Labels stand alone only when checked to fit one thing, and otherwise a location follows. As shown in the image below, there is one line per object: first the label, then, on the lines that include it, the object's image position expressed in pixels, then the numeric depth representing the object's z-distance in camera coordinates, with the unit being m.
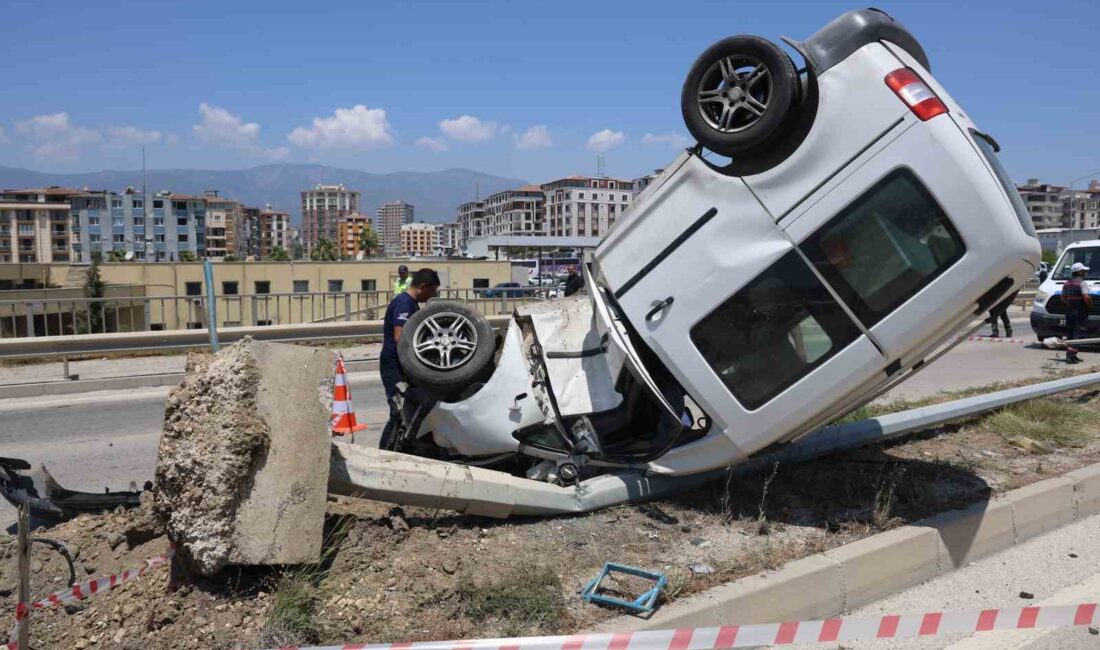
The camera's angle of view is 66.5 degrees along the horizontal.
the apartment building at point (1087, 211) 183.00
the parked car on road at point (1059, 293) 16.16
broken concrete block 3.46
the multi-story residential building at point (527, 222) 188.62
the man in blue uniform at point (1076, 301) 14.88
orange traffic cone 8.42
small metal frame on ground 3.59
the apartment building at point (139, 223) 182.75
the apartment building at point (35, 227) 159.38
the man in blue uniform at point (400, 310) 6.79
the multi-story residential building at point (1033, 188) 192.00
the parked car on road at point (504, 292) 19.25
